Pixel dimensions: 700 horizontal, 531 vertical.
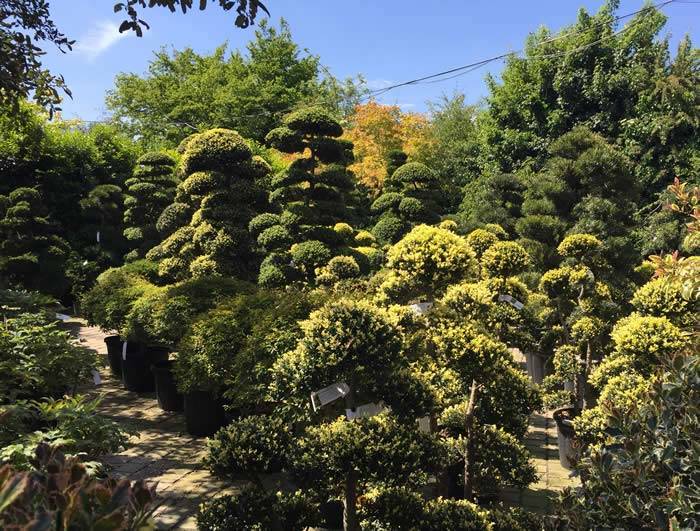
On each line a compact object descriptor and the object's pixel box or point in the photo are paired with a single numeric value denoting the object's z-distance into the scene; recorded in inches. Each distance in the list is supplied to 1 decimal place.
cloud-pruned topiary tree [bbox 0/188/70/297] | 429.7
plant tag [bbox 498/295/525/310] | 187.0
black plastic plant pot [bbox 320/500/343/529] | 136.3
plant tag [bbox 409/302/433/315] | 143.5
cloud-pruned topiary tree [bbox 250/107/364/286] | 281.7
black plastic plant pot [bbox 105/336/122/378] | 289.1
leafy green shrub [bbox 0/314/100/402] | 139.4
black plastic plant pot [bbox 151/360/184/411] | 230.8
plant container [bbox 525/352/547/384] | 285.7
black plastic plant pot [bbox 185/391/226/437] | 204.2
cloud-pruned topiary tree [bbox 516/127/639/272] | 299.0
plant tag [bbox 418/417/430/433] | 136.5
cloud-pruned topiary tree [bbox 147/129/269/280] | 293.4
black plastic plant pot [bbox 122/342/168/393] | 261.3
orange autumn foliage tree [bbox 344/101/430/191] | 653.3
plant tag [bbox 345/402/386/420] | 110.0
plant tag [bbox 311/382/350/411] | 103.4
